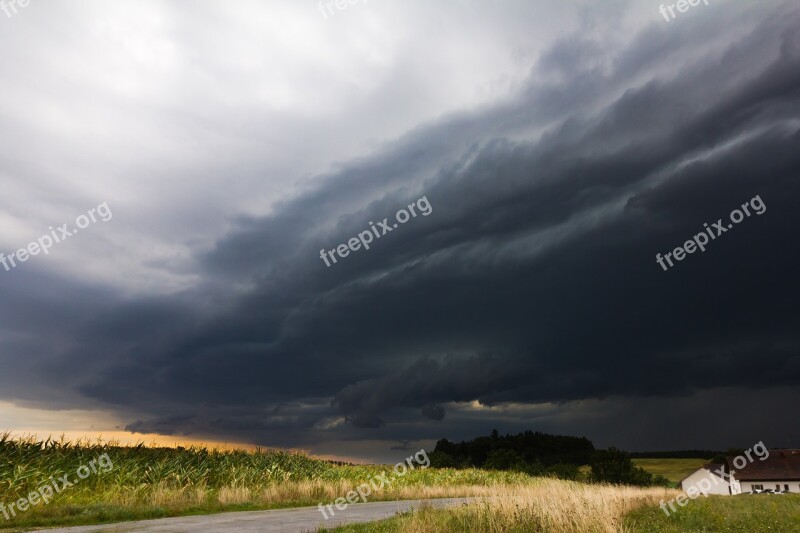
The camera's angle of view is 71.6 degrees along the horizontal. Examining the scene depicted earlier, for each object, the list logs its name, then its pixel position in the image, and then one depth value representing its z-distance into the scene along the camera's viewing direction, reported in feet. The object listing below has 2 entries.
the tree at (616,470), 266.77
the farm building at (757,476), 301.43
